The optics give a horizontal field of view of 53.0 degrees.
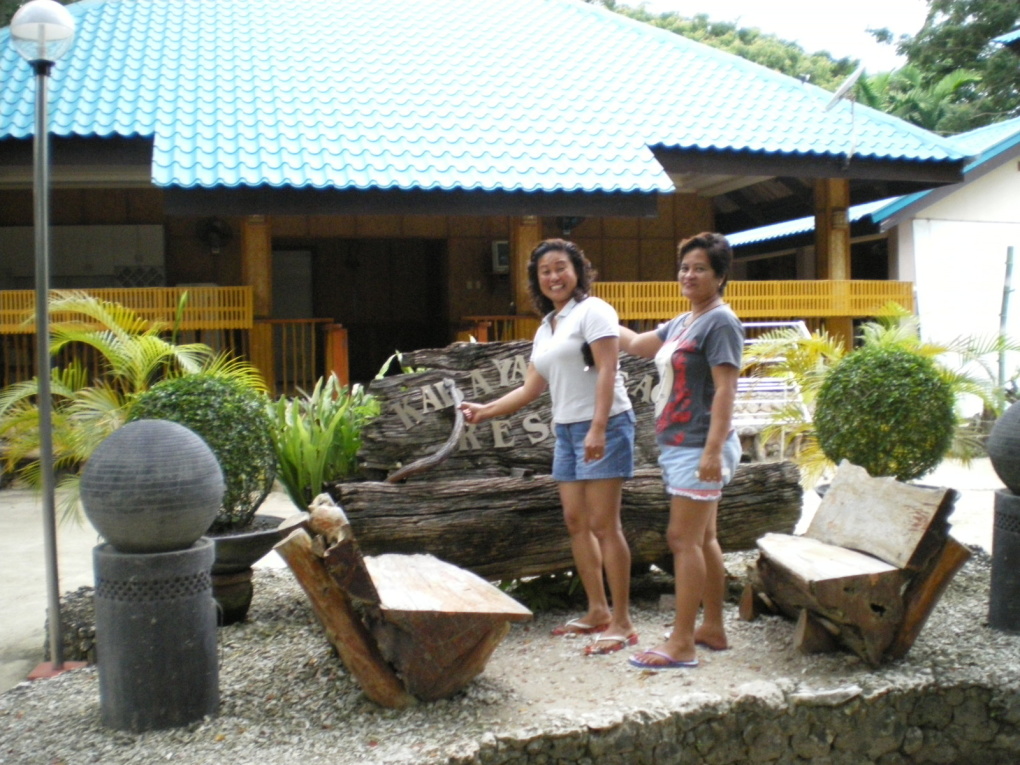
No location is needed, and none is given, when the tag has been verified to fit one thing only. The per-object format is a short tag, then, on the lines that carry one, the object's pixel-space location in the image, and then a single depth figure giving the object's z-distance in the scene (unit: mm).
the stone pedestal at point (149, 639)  3527
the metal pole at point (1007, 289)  12509
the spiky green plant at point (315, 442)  5312
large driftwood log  4598
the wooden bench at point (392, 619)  3523
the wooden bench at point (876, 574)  3959
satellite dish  9977
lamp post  4438
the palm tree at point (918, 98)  22141
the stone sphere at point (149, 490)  3520
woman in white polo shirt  4148
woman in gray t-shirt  3867
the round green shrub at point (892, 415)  5906
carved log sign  4953
